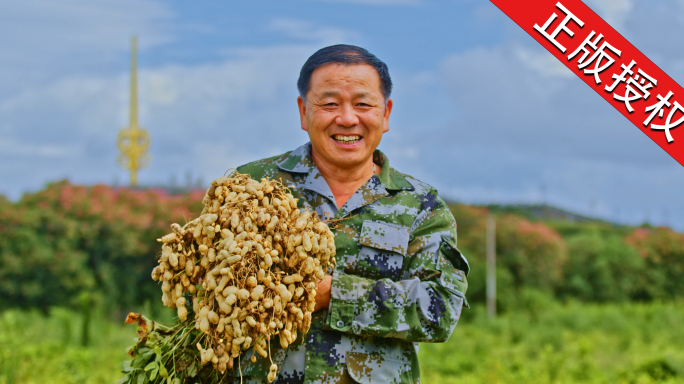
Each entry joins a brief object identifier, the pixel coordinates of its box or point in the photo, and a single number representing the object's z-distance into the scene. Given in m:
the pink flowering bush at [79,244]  14.04
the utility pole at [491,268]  16.61
